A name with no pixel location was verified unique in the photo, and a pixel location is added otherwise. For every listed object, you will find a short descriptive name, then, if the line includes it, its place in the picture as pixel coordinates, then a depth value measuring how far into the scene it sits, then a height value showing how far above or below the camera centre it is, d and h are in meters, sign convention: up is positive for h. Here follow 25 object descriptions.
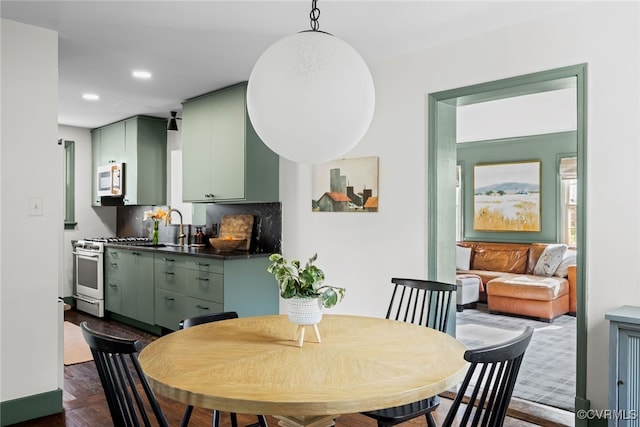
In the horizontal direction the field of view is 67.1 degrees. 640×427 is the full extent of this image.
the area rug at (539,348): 3.28 -1.27
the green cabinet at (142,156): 5.80 +0.64
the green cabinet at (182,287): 4.12 -0.74
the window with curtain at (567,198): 6.70 +0.17
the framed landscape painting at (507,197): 6.95 +0.20
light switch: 2.95 +0.01
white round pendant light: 1.64 +0.40
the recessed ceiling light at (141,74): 3.98 +1.12
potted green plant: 1.86 -0.30
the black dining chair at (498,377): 1.36 -0.50
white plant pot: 1.86 -0.39
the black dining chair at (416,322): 1.90 -0.81
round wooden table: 1.33 -0.52
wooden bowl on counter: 4.48 -0.33
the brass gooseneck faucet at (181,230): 5.46 -0.25
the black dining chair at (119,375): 1.37 -0.50
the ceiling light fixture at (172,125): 5.13 +0.89
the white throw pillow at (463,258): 7.00 -0.71
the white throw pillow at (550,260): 6.20 -0.65
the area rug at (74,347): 4.11 -1.29
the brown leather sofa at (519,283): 5.59 -0.88
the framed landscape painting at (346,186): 3.71 +0.19
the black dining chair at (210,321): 2.08 -0.54
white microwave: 6.00 +0.36
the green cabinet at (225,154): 4.29 +0.51
